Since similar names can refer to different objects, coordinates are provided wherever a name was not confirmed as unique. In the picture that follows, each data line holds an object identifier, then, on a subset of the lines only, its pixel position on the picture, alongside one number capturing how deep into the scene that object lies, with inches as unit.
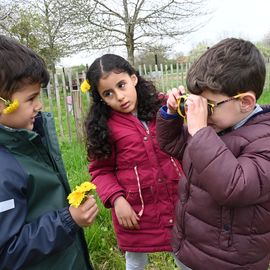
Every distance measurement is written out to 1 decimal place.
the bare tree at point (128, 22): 538.9
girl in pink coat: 71.9
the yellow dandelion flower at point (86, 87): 77.0
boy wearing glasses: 46.6
